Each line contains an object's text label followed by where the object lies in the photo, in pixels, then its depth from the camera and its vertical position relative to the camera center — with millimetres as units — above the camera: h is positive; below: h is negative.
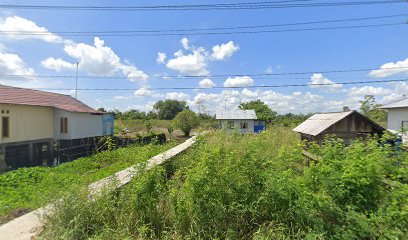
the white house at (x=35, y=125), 14305 -302
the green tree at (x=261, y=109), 44838 +2069
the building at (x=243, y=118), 37281 +149
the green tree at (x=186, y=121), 35594 -246
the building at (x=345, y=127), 10086 -388
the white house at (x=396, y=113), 17219 +371
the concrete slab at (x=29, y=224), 3330 -1601
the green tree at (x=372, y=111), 25262 +774
